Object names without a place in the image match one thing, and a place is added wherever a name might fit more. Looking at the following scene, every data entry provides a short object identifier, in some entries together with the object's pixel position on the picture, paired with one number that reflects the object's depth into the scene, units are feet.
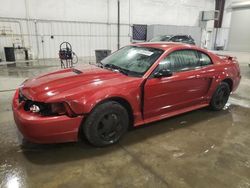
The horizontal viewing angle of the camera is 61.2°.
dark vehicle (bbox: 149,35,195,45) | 34.85
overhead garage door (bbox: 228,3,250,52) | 56.44
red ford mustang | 7.46
